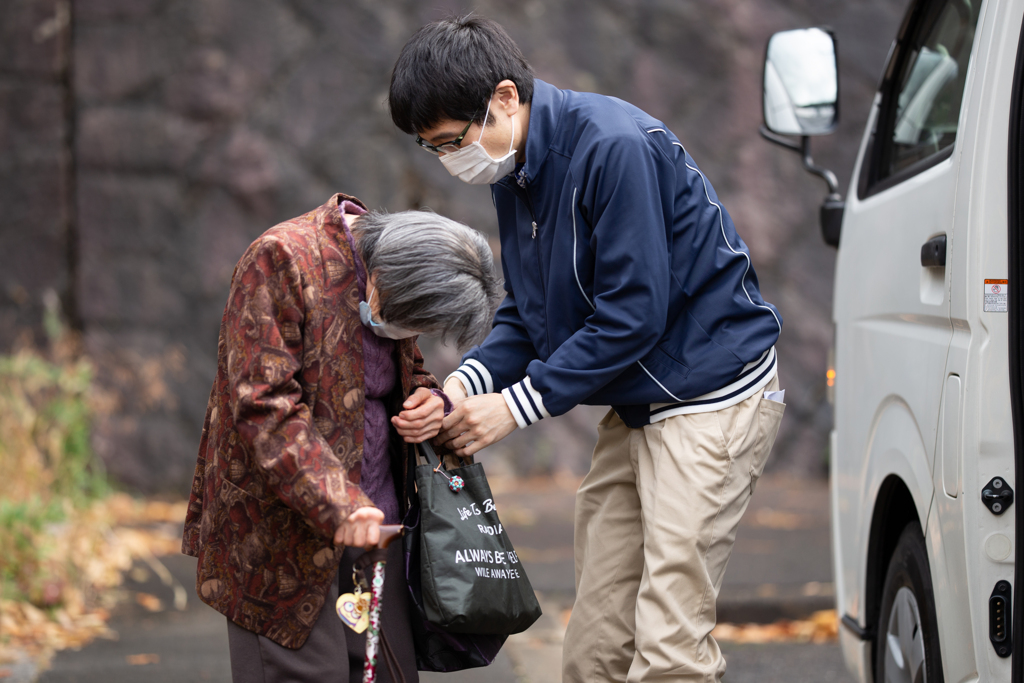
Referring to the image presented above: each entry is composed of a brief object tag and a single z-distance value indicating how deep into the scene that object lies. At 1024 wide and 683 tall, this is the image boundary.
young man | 8.00
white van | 7.84
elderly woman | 7.79
